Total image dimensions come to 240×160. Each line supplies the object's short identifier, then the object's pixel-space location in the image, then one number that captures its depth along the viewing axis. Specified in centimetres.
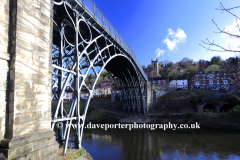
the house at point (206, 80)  5557
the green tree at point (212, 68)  6350
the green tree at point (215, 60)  7114
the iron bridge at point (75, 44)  779
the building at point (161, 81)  6469
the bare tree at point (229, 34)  297
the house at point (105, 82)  7054
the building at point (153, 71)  8106
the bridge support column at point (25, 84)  357
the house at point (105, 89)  6180
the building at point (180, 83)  6187
